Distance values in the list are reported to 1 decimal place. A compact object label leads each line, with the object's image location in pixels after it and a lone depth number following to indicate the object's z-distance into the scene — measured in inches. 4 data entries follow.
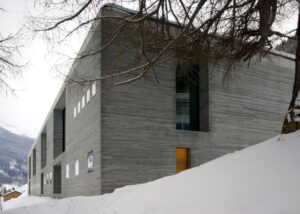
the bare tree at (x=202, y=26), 193.8
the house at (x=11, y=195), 2405.3
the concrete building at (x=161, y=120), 452.1
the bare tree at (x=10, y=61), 253.4
